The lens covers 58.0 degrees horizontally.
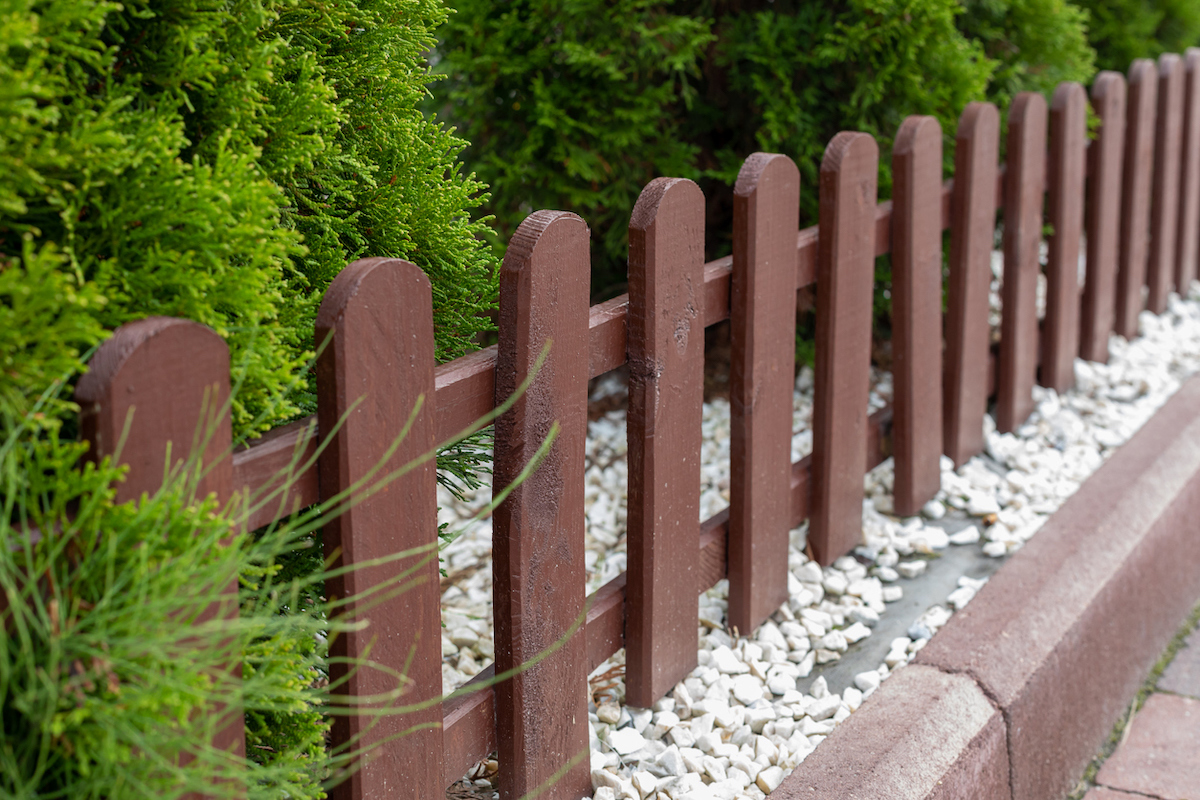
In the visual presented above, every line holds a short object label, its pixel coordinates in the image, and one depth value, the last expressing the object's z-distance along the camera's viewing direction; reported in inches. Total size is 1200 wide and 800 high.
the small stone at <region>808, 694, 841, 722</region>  81.4
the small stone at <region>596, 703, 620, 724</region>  79.9
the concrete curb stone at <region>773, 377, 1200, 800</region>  70.8
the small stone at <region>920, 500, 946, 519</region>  112.9
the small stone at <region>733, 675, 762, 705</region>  83.1
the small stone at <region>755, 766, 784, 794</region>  72.3
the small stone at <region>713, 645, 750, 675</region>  86.0
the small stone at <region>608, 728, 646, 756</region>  76.9
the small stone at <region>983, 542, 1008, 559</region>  104.8
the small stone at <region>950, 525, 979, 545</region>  108.0
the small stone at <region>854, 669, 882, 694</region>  85.0
